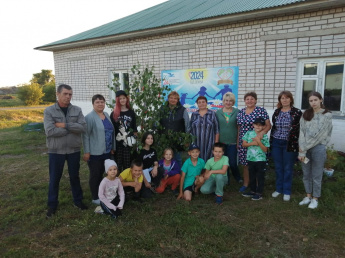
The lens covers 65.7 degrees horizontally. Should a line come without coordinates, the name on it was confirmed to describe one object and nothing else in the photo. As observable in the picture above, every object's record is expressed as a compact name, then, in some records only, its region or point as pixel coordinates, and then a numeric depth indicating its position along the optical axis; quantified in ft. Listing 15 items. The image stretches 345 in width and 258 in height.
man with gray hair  11.42
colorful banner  21.54
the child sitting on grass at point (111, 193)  11.79
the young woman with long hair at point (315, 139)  11.44
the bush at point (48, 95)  103.35
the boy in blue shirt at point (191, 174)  13.78
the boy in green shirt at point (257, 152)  13.12
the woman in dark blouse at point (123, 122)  13.60
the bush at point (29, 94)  89.92
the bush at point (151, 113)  14.08
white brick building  17.37
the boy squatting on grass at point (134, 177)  13.12
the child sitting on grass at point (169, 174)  14.55
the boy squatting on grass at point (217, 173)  13.30
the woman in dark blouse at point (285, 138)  12.61
